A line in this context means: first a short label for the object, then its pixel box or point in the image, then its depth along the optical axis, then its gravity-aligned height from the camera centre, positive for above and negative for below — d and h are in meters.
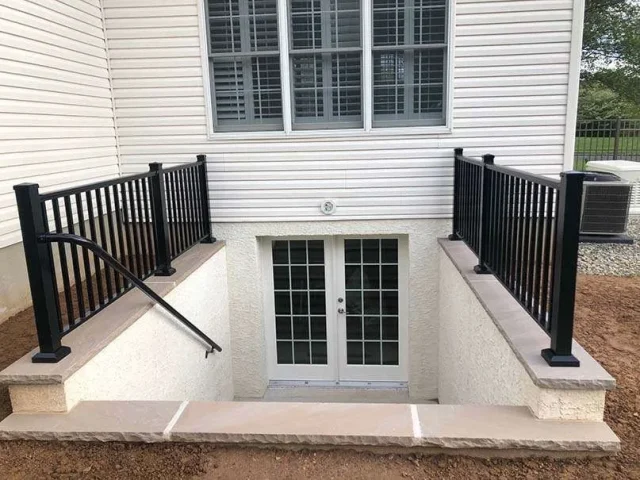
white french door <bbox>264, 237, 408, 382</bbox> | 6.19 -2.13
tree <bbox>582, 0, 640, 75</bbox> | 15.84 +2.68
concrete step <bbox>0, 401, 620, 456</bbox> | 2.54 -1.51
